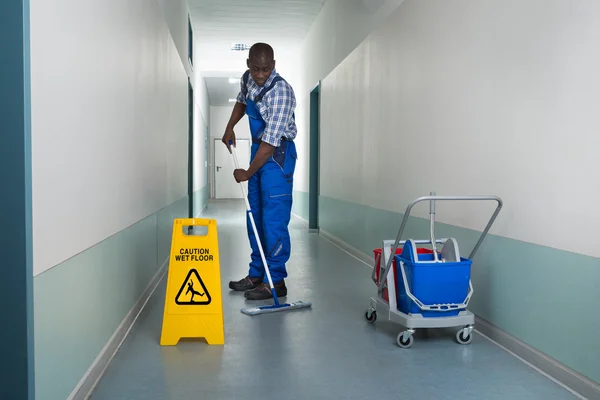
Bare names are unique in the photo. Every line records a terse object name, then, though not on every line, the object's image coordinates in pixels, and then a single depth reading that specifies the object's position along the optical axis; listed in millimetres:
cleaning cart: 2654
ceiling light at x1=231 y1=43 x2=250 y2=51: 10469
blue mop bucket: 2654
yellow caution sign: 2633
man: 3432
